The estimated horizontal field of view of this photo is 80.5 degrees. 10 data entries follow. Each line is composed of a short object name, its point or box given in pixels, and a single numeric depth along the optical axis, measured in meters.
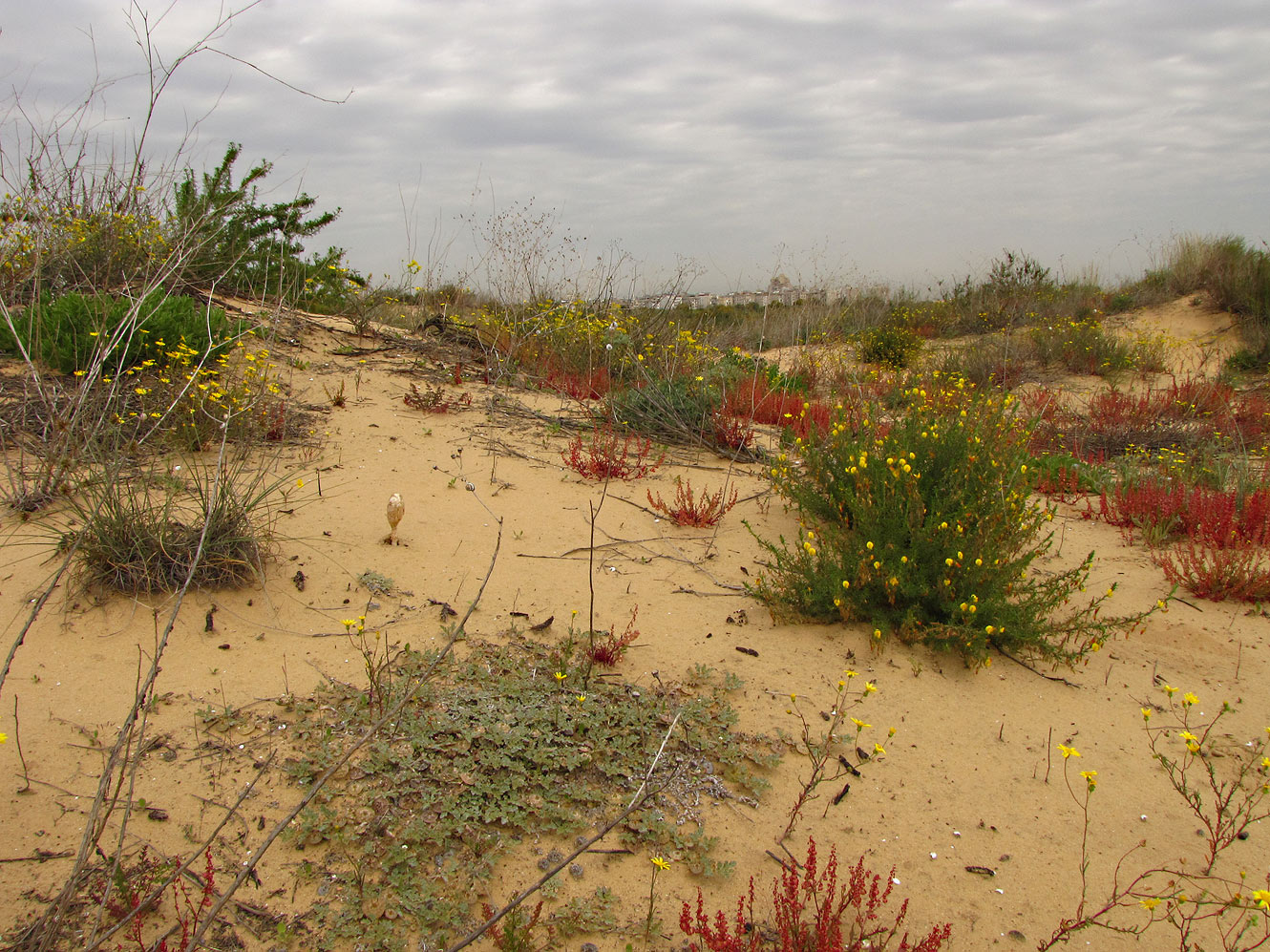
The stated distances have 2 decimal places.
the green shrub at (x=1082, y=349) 9.46
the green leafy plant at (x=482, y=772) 1.93
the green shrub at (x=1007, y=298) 12.34
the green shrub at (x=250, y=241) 6.73
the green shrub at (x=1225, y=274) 10.47
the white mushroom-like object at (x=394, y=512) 3.74
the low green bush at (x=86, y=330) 4.75
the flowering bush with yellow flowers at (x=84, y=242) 4.82
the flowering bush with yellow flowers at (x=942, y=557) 3.05
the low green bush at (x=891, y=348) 10.22
